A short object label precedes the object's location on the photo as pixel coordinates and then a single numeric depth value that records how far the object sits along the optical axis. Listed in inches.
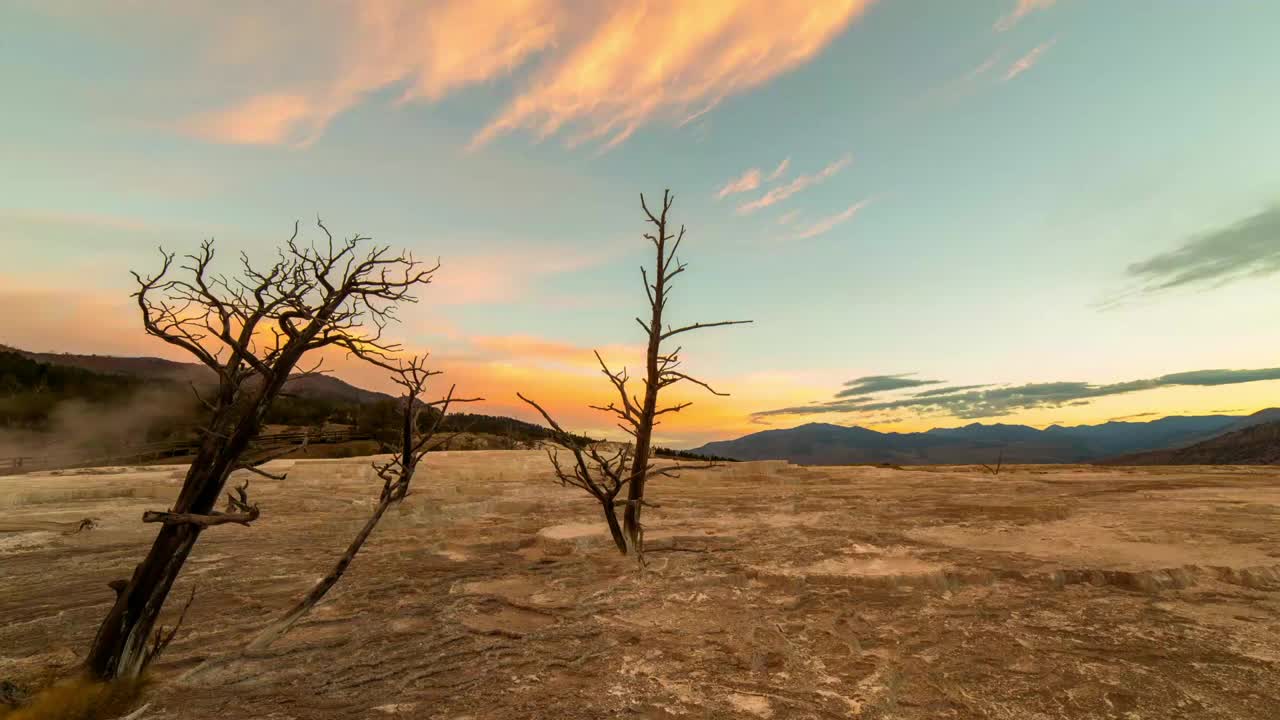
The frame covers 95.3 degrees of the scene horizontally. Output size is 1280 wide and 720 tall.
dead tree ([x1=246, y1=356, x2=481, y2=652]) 215.9
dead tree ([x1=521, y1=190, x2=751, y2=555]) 362.3
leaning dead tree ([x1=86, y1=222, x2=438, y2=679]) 177.6
